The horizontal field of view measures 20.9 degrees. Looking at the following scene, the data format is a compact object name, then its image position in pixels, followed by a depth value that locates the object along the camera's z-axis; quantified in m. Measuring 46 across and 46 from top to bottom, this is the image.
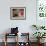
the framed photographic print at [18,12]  5.63
